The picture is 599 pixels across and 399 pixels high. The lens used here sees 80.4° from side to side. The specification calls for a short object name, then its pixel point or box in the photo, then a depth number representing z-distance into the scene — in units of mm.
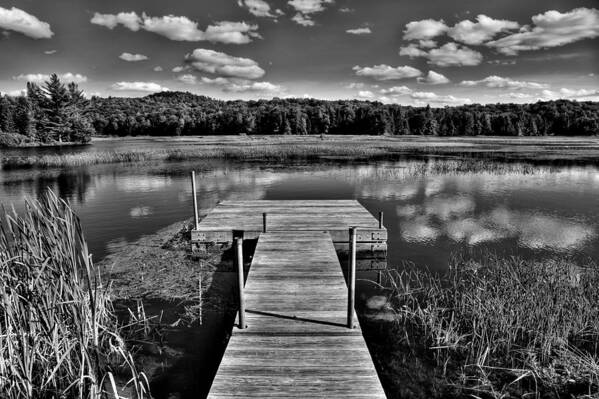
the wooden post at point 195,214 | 11484
